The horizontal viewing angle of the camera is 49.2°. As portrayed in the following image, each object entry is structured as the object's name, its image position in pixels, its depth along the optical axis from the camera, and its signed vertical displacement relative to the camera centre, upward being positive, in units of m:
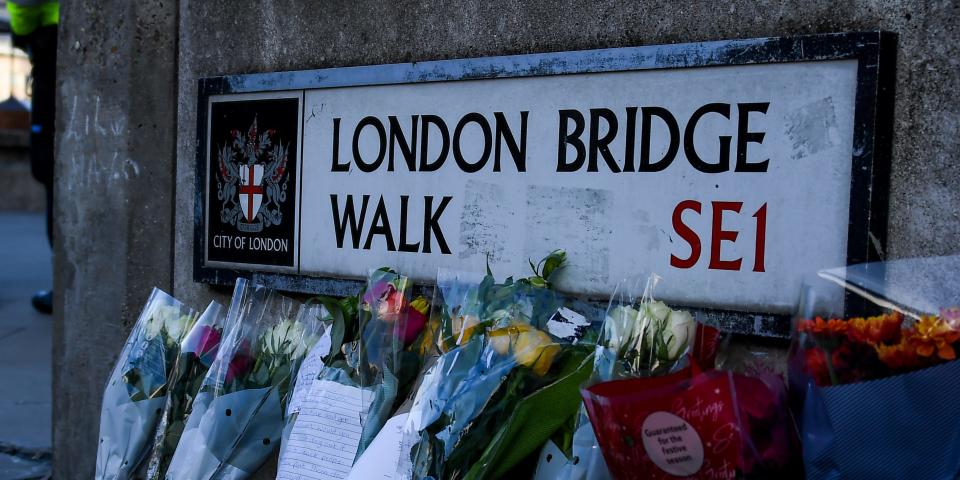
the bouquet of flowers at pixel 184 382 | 2.90 -0.48
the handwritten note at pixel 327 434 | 2.56 -0.54
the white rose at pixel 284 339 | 2.93 -0.35
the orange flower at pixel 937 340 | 1.69 -0.17
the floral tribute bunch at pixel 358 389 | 2.56 -0.43
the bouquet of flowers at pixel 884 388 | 1.70 -0.25
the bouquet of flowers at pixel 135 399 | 2.96 -0.54
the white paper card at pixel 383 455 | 2.39 -0.55
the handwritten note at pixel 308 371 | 2.71 -0.41
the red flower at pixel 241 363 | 2.84 -0.41
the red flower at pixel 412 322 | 2.64 -0.26
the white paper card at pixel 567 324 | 2.46 -0.24
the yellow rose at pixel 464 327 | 2.38 -0.25
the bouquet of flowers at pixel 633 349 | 2.13 -0.25
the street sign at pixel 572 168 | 2.36 +0.15
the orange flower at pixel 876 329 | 1.77 -0.16
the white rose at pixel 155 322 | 3.09 -0.34
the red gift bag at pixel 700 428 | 1.80 -0.35
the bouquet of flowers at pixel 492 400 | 2.20 -0.38
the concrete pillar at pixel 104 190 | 3.68 +0.06
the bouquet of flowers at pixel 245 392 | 2.76 -0.48
